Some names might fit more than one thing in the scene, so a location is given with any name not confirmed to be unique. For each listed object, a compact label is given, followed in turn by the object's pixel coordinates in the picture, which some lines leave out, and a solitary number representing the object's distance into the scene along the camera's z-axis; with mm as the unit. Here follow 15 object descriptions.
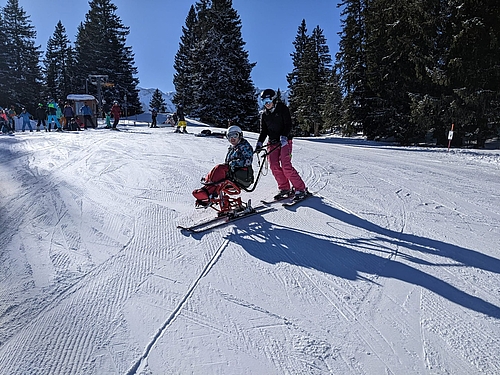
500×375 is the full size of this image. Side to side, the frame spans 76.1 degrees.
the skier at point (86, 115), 21797
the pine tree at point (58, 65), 51656
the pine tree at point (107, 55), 41469
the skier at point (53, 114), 18744
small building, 25672
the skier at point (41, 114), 20359
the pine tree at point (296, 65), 40594
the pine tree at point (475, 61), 15062
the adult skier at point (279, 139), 5621
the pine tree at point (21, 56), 38531
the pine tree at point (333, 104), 24844
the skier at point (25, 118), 19516
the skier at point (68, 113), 19469
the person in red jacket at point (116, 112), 21528
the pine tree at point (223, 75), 30234
